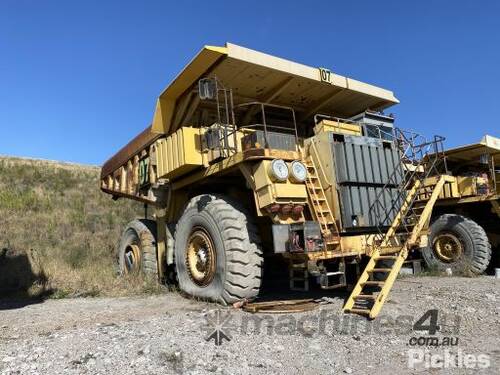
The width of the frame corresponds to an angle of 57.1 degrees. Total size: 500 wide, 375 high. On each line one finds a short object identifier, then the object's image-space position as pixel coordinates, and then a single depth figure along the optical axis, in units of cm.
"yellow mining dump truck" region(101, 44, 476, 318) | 616
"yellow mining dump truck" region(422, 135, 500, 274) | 991
